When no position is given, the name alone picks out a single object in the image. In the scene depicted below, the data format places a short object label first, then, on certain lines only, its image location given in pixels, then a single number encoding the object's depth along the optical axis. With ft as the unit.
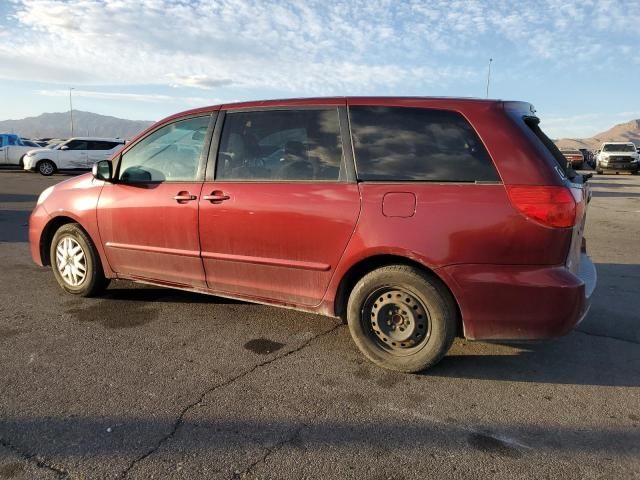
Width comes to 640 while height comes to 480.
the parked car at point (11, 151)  78.74
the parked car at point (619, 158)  95.35
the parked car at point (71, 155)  70.54
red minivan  10.00
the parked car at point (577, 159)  90.15
